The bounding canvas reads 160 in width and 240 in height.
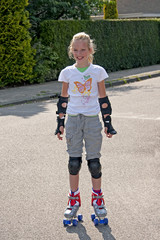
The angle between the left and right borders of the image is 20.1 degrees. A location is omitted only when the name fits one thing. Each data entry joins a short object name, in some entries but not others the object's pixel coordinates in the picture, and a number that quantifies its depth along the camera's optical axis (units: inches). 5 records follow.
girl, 153.4
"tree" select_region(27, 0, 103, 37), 652.1
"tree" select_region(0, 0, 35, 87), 565.9
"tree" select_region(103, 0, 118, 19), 1314.0
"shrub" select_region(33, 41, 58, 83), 617.8
